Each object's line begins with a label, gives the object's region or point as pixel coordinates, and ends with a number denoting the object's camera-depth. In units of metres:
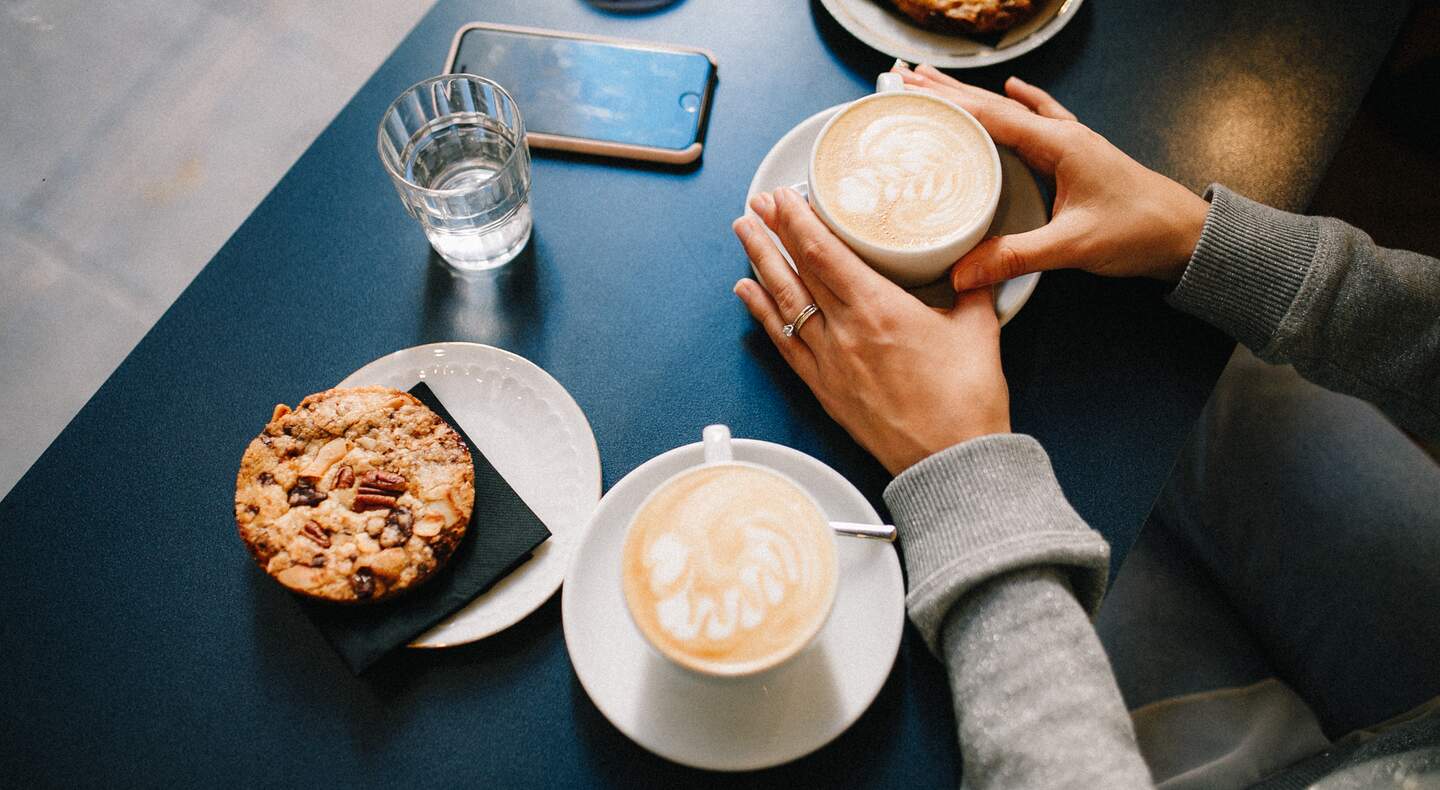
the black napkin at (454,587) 0.79
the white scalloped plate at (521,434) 0.83
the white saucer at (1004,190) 0.92
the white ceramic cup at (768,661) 0.68
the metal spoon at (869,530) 0.80
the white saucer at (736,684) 0.74
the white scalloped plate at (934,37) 1.12
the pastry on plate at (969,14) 1.11
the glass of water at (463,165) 0.96
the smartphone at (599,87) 1.09
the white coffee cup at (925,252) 0.87
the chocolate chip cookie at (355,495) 0.80
